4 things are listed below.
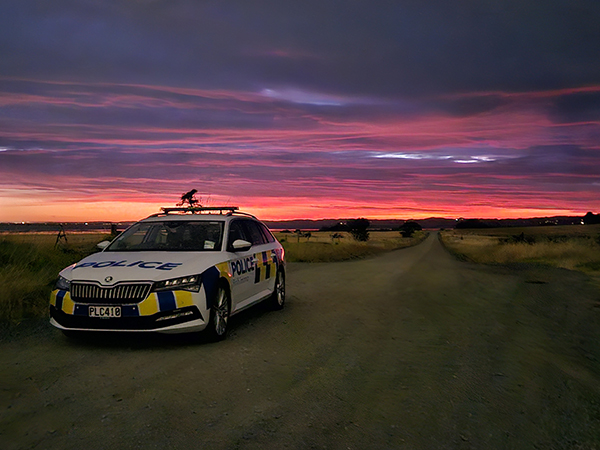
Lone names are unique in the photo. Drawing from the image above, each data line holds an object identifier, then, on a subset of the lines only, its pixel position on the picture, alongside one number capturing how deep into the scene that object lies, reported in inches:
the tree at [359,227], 3313.2
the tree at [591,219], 5022.1
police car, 268.7
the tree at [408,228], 5880.9
